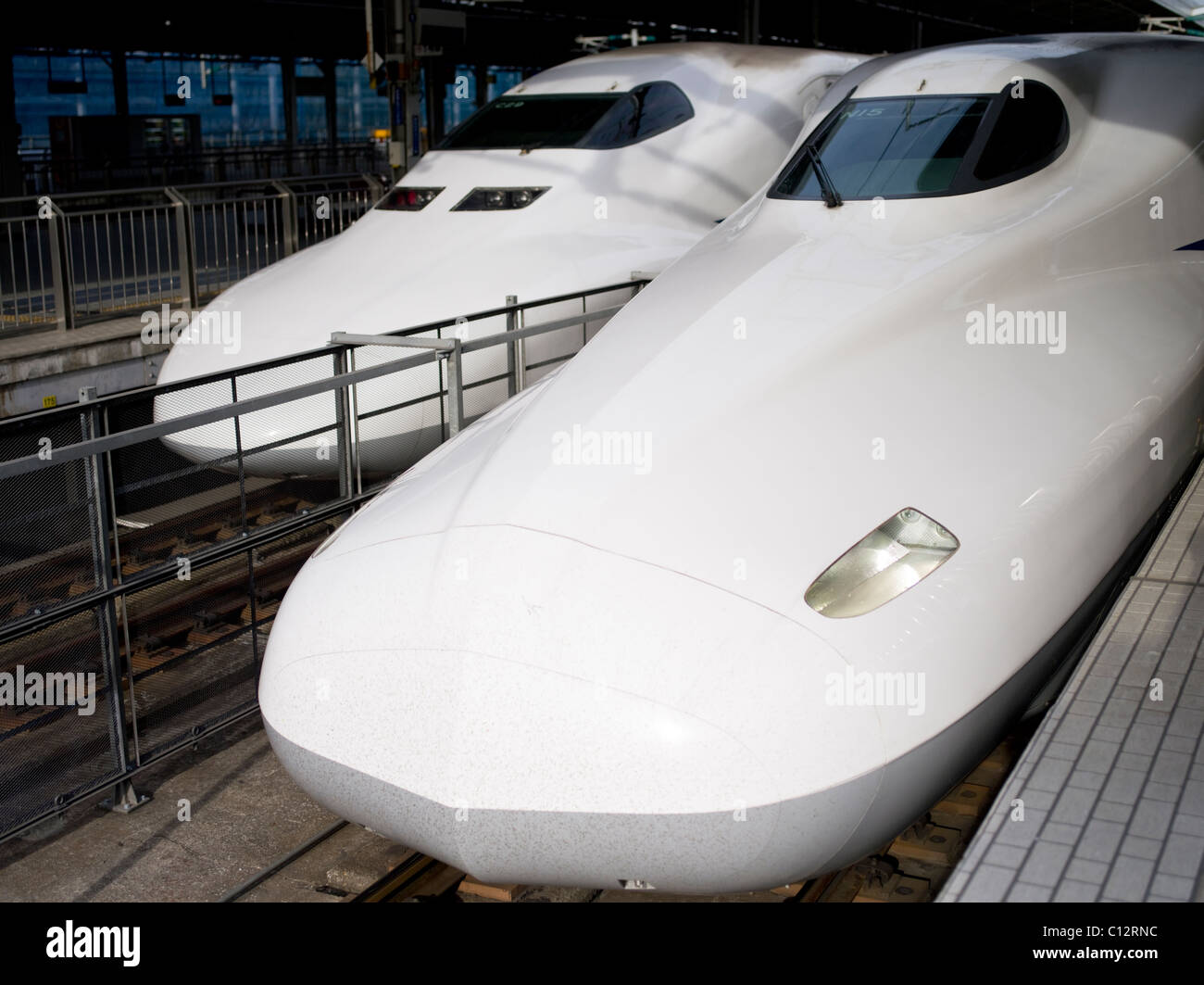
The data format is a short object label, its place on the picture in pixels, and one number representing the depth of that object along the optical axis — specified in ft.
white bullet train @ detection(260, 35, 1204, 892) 11.28
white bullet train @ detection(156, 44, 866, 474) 25.30
